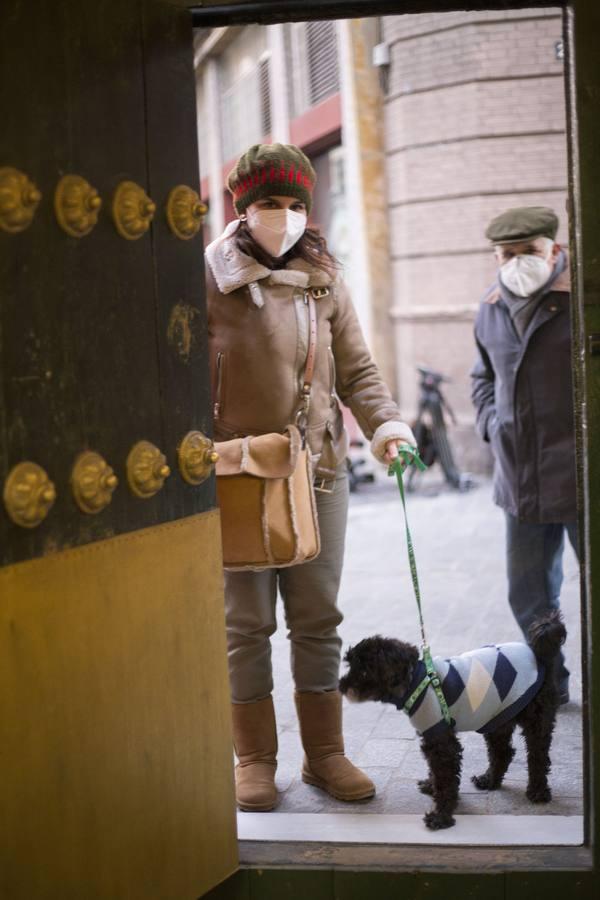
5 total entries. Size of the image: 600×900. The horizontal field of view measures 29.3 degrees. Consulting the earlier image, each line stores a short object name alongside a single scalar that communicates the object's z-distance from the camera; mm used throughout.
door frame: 2928
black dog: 3715
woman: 3758
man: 4766
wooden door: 2482
